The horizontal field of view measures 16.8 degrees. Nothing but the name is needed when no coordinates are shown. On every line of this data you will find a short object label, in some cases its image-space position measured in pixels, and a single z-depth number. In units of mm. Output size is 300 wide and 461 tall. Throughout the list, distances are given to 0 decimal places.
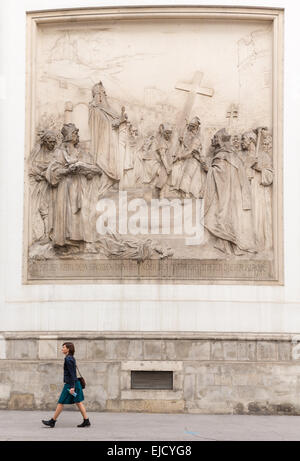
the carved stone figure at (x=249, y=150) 19703
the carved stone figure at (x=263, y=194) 19609
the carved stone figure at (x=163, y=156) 19750
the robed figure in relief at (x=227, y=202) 19531
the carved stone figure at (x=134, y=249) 19500
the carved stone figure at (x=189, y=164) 19734
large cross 19859
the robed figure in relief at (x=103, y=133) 19875
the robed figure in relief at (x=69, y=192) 19672
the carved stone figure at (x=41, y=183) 19875
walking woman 16344
